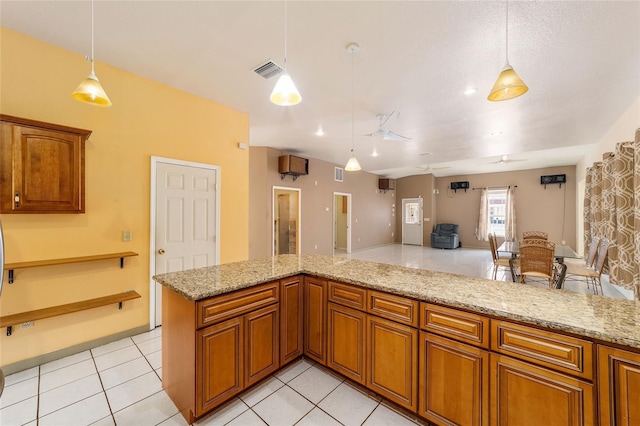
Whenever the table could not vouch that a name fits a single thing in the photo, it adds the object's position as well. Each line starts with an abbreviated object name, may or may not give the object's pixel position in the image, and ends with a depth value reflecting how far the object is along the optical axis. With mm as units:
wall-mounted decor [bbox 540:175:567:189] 8203
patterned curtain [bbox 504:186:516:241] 9016
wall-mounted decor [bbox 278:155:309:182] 6180
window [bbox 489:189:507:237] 9391
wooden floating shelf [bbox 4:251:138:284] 2145
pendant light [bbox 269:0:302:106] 1742
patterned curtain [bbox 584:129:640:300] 2832
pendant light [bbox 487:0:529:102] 1659
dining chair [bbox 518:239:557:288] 3676
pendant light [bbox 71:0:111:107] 1739
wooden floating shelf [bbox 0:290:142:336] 2129
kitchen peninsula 1205
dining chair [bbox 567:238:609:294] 3496
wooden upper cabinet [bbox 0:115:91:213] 2086
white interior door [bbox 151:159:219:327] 3072
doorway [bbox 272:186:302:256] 7016
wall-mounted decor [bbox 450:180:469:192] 9977
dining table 3790
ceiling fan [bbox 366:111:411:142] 3984
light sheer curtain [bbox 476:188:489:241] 9534
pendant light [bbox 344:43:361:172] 2354
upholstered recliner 9656
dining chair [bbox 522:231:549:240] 5078
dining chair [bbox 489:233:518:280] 5027
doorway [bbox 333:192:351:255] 8797
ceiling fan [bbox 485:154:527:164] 6895
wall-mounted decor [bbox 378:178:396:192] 10203
